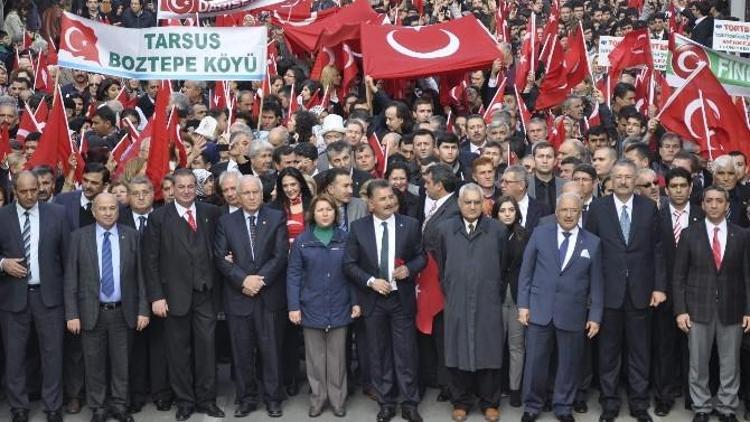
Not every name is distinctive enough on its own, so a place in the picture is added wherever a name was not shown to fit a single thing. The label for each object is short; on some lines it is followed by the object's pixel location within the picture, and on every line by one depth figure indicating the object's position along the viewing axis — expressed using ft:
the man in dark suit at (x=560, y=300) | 38.99
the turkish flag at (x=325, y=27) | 62.08
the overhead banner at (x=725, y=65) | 46.98
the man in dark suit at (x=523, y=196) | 40.88
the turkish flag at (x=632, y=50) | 60.23
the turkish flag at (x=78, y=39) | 46.82
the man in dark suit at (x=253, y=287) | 40.01
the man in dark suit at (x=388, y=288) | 39.68
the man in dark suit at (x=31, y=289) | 39.22
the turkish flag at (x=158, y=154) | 42.42
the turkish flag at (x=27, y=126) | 51.96
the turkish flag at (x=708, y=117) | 46.01
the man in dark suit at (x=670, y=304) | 40.22
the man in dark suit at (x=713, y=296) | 39.14
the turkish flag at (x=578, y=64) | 58.18
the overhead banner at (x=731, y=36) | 59.72
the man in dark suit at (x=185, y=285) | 39.86
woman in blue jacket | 39.96
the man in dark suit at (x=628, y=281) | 39.60
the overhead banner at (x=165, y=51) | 46.62
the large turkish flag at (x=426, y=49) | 55.98
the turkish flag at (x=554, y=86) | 58.59
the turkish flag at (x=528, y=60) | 61.77
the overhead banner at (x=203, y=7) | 49.19
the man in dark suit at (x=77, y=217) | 40.55
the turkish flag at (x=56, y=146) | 44.45
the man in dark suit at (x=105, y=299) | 39.34
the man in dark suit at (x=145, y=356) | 40.83
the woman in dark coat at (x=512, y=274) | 39.99
